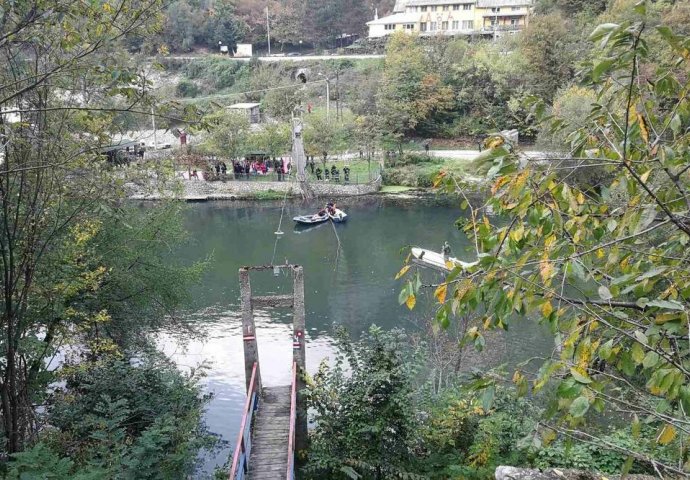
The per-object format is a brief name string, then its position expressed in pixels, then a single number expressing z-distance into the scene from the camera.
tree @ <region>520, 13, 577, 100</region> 34.63
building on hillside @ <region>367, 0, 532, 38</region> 48.22
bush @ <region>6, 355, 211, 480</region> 6.70
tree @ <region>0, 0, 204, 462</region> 5.44
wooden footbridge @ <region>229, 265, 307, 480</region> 9.20
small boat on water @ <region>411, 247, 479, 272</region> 18.33
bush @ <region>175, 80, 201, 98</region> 52.50
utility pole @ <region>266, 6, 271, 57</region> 55.17
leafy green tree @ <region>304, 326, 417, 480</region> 9.30
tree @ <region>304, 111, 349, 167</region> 31.55
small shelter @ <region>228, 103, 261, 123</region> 39.96
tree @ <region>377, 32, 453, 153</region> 34.22
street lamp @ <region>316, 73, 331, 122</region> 33.51
